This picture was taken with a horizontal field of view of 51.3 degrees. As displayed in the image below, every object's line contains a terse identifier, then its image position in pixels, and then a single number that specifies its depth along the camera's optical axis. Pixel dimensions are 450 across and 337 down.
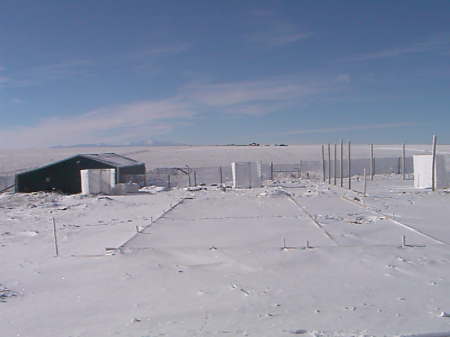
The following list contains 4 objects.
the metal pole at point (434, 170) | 22.52
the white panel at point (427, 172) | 23.39
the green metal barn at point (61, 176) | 30.62
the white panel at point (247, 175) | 27.95
